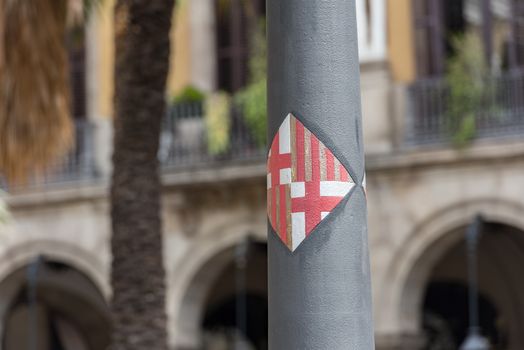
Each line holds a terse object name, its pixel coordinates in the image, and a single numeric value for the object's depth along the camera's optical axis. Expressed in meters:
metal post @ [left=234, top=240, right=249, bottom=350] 17.67
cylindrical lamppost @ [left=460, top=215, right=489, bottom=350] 13.64
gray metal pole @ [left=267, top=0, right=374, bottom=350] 3.13
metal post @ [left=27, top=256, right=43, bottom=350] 16.75
